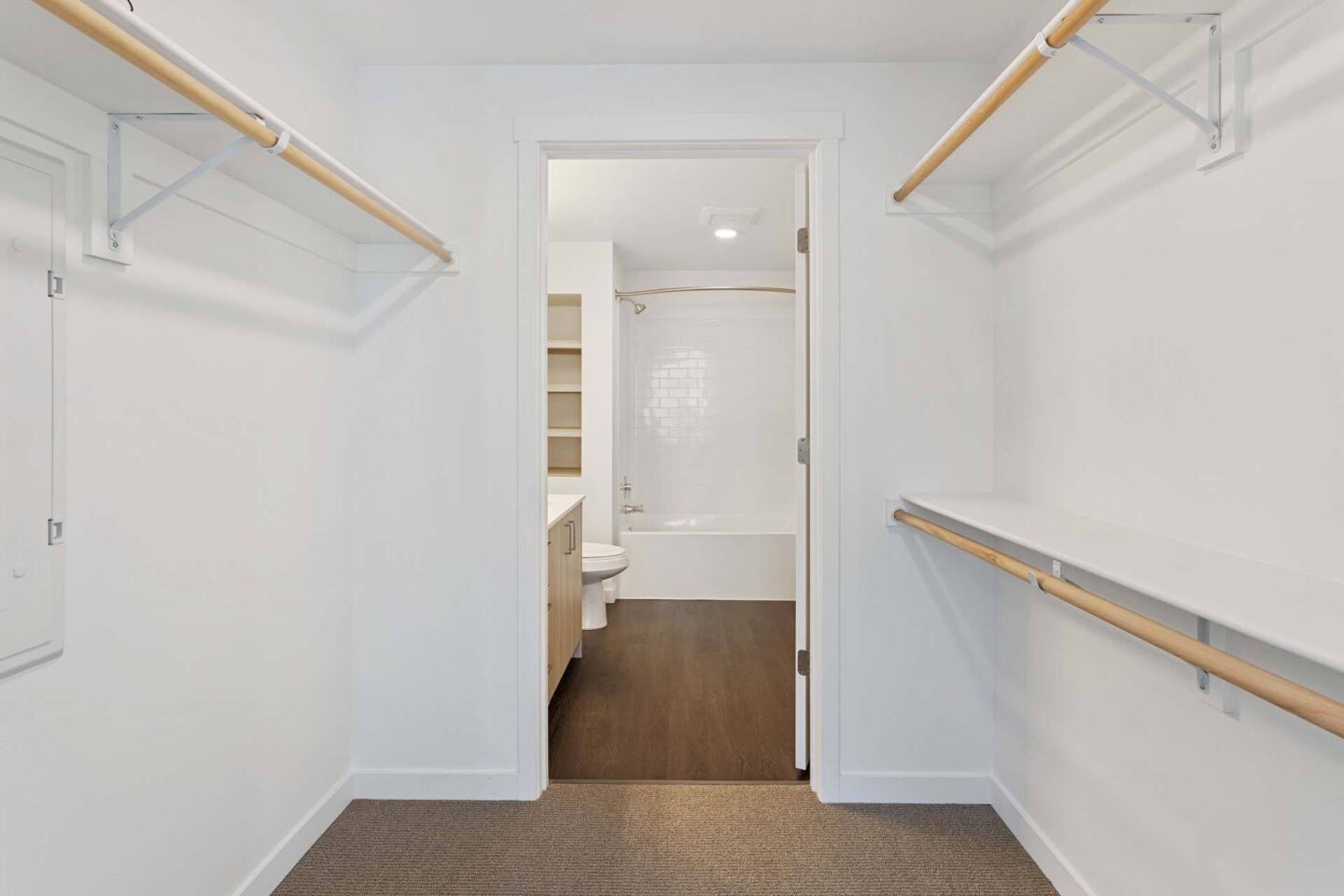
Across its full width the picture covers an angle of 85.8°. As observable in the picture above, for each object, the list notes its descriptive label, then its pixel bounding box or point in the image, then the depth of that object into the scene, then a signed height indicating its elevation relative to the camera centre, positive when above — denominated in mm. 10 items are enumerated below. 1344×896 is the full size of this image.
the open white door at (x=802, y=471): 2324 -87
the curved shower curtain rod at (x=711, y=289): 5000 +1079
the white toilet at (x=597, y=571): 3705 -662
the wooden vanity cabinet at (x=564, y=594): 2709 -616
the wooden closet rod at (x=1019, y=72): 1084 +652
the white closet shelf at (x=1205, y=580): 821 -194
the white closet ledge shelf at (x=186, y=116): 933 +551
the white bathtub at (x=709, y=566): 4641 -788
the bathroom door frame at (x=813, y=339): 2143 +317
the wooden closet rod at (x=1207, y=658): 772 -274
